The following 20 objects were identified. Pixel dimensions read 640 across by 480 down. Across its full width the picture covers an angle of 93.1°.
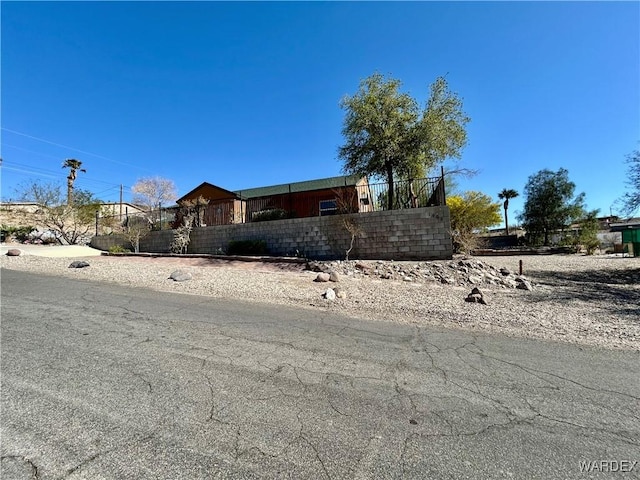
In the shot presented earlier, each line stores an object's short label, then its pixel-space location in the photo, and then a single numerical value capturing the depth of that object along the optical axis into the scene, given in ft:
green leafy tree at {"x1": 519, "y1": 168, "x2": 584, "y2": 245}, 103.71
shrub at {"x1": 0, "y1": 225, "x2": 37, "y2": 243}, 72.59
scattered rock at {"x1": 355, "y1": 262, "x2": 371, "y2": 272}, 36.51
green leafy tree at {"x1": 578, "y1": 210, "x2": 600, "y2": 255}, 83.43
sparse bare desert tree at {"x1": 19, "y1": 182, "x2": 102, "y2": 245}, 70.13
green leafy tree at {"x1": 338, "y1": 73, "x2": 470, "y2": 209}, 46.65
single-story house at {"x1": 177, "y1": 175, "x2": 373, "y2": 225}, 47.37
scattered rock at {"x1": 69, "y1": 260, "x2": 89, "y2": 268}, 38.86
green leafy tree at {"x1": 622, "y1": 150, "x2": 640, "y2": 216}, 43.77
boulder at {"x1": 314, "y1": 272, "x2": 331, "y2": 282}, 31.60
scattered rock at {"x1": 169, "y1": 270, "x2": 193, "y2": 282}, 32.17
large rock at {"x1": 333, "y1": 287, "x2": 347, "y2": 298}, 25.51
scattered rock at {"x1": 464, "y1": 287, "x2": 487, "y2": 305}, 23.52
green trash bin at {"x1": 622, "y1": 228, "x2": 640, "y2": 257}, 65.00
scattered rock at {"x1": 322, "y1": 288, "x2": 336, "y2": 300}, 24.89
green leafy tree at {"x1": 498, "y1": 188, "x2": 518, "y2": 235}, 159.13
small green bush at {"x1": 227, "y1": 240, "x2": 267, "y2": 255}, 48.80
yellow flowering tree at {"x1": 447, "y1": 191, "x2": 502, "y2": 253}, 59.82
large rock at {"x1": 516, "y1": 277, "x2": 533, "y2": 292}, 29.96
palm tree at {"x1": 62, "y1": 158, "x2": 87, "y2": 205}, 138.51
